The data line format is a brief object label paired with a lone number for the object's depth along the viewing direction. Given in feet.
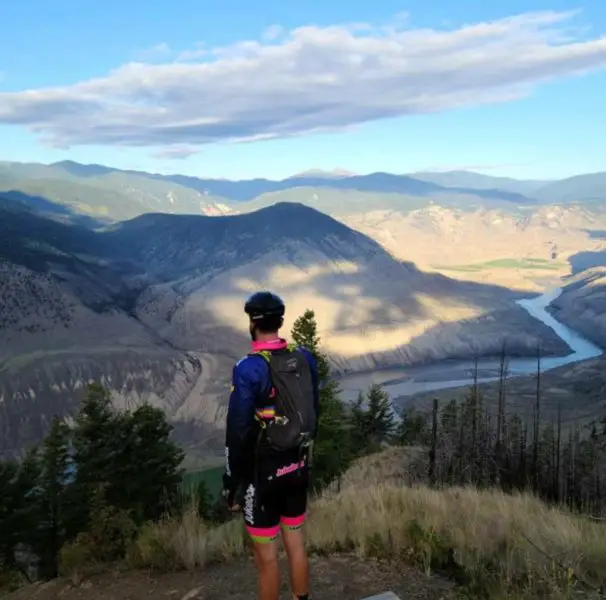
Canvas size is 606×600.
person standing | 17.17
